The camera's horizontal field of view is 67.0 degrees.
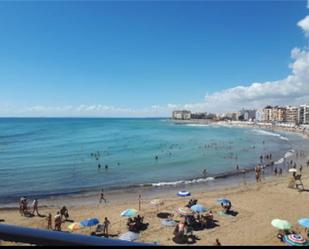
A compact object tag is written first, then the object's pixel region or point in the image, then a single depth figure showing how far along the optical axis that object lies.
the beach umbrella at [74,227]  13.22
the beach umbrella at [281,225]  12.34
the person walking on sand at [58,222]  13.63
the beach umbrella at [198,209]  14.44
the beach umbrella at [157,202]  16.48
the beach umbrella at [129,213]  13.93
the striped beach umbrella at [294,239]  11.10
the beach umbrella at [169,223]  13.75
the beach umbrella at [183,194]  18.49
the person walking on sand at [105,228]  13.20
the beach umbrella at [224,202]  16.03
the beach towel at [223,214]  15.40
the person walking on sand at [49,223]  14.08
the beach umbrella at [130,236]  11.66
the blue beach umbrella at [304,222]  12.39
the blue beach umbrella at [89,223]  13.09
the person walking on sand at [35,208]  16.24
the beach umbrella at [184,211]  13.98
